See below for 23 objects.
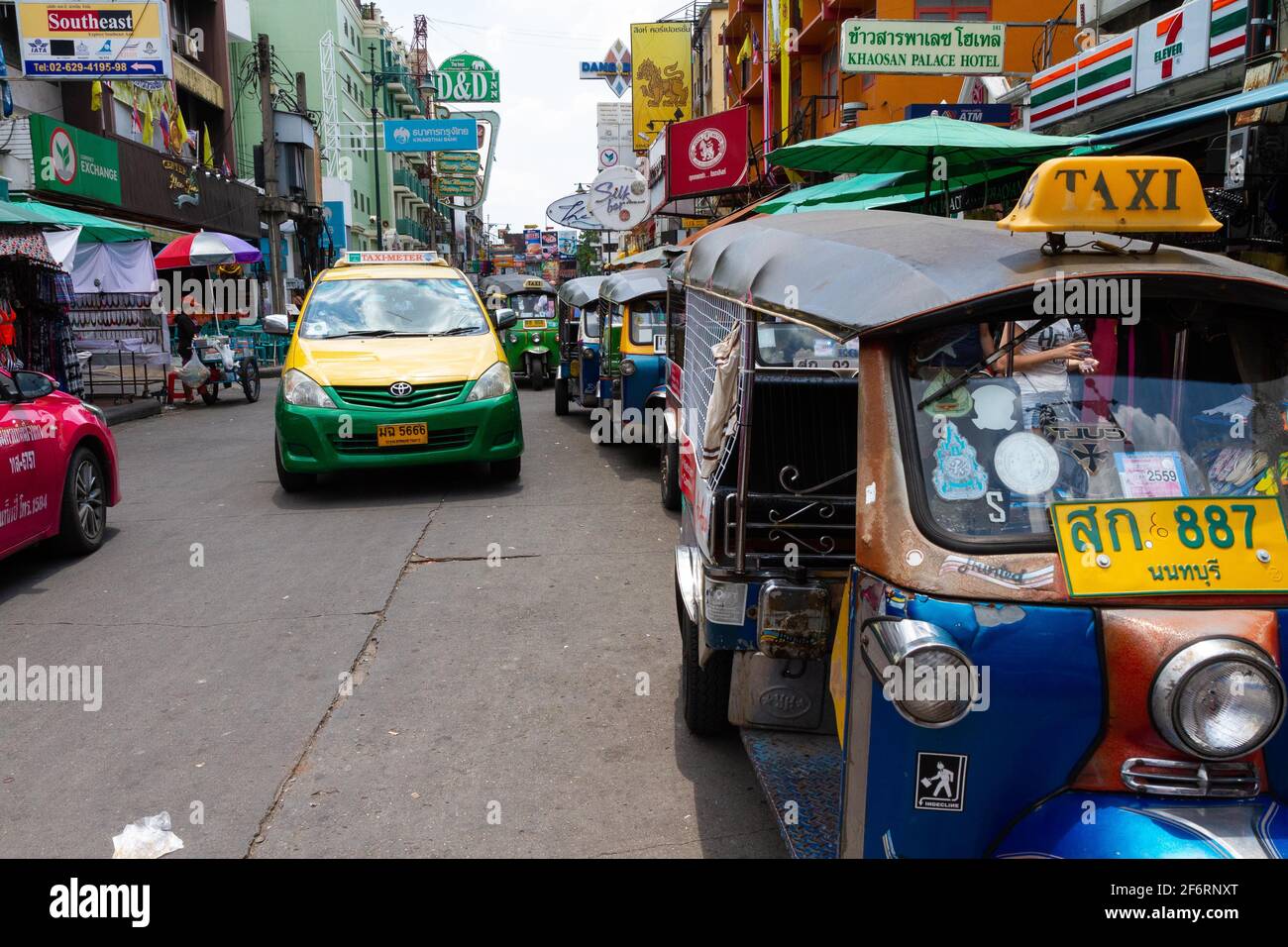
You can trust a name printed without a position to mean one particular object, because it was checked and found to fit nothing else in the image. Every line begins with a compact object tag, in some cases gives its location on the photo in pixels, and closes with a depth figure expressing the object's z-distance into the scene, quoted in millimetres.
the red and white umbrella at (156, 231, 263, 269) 19719
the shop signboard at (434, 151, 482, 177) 68950
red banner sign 21828
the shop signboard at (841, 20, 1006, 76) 12500
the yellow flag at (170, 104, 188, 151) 27844
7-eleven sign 9609
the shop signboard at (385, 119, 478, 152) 30016
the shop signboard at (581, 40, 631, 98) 52000
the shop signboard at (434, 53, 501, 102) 34750
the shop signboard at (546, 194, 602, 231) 29156
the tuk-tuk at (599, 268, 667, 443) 10477
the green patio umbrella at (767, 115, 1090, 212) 8594
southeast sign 16859
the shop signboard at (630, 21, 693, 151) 39844
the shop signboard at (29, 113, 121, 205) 18578
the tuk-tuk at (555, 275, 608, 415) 13773
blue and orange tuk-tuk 2230
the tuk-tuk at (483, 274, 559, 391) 20766
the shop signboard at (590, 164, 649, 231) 25031
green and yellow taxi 8789
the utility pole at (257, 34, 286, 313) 25766
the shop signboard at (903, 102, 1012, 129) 12867
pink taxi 6398
